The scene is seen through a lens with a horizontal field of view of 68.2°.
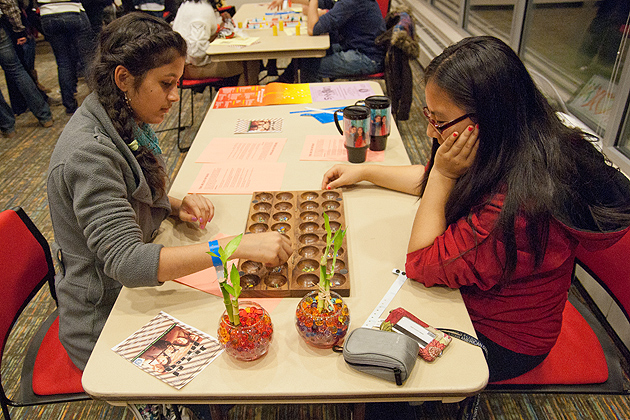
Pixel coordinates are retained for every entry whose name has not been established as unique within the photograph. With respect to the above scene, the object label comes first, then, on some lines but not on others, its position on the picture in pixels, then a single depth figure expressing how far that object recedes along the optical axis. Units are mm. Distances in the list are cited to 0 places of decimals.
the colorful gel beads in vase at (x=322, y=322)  884
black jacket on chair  3066
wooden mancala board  1050
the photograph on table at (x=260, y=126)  1915
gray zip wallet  828
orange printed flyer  2197
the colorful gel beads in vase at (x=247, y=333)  859
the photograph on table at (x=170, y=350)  887
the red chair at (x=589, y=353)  1157
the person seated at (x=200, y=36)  3160
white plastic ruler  980
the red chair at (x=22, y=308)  1179
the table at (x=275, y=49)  3049
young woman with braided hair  1010
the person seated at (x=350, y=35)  3254
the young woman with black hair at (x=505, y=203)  954
